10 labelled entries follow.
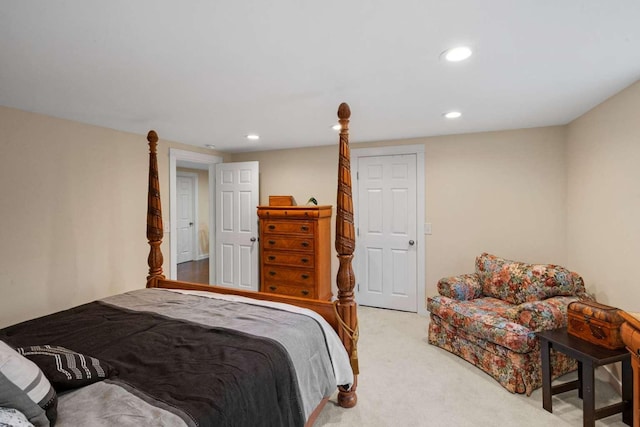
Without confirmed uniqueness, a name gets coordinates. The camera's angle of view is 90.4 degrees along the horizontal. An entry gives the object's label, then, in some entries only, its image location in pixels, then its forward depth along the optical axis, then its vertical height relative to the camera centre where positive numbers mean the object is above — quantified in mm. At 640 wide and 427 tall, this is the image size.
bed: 1055 -661
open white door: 4559 -215
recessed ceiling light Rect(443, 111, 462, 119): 2842 +872
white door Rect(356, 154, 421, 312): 3982 -284
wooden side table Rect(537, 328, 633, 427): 1851 -1000
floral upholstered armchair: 2305 -869
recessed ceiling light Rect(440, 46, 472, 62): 1645 +831
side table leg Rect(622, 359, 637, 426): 1949 -1131
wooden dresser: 3918 -511
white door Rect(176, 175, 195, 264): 7195 -149
